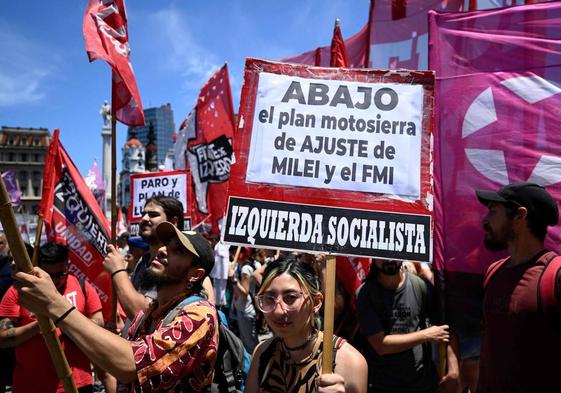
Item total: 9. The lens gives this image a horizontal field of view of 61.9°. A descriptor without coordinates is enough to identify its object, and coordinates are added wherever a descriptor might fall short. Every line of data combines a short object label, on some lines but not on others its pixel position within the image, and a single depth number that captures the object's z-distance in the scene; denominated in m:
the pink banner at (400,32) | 6.63
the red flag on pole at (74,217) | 4.47
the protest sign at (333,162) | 2.30
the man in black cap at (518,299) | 2.14
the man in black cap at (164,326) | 1.62
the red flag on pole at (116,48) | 3.80
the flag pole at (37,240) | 3.72
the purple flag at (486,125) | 2.98
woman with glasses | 2.01
